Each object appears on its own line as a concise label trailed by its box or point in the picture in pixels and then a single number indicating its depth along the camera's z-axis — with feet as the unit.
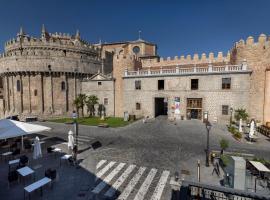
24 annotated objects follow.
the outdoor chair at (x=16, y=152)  40.37
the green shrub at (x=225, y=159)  33.06
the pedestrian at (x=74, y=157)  37.51
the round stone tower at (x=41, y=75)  114.62
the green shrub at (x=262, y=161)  32.01
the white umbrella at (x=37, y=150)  39.33
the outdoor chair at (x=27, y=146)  45.67
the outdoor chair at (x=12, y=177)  28.17
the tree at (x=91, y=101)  106.68
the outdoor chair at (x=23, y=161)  33.99
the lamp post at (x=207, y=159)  35.81
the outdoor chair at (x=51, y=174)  28.66
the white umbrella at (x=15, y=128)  37.58
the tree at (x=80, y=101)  106.73
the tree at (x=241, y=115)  66.28
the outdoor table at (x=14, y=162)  34.17
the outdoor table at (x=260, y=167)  28.33
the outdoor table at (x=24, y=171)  29.00
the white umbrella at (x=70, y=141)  42.22
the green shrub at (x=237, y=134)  55.54
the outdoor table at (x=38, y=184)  24.57
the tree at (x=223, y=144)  38.50
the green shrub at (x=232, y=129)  62.13
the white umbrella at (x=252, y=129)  52.26
